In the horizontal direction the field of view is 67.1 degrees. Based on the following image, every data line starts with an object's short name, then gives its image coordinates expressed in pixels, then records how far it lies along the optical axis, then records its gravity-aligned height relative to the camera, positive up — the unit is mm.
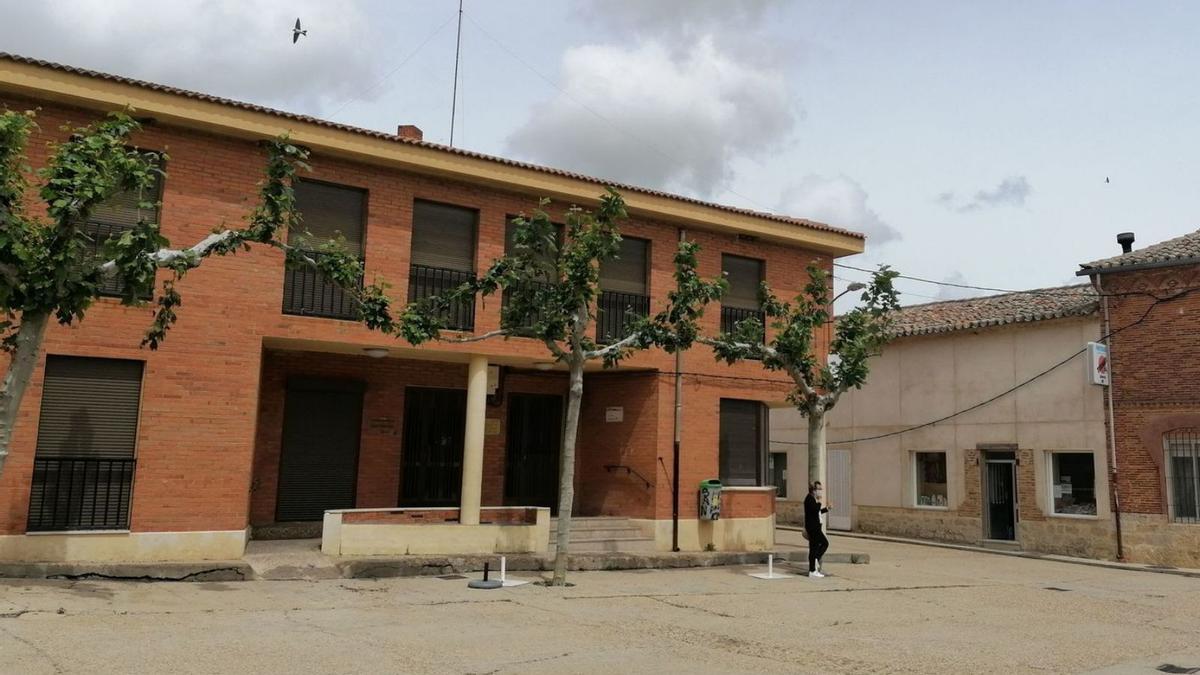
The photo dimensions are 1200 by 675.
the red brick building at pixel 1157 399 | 17922 +1767
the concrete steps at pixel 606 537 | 15547 -1232
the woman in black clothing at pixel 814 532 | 14406 -909
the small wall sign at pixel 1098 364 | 18812 +2501
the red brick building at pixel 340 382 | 11930 +1237
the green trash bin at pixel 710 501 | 16578 -563
